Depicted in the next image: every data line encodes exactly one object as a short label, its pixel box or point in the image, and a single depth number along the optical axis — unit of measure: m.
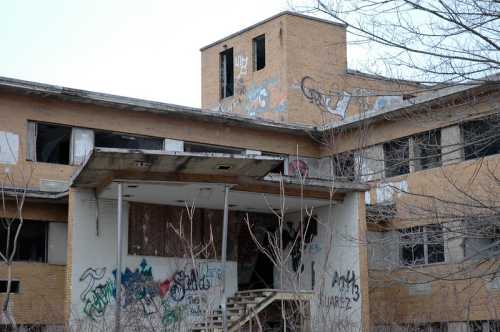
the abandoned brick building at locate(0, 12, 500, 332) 20.50
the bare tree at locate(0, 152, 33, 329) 21.12
